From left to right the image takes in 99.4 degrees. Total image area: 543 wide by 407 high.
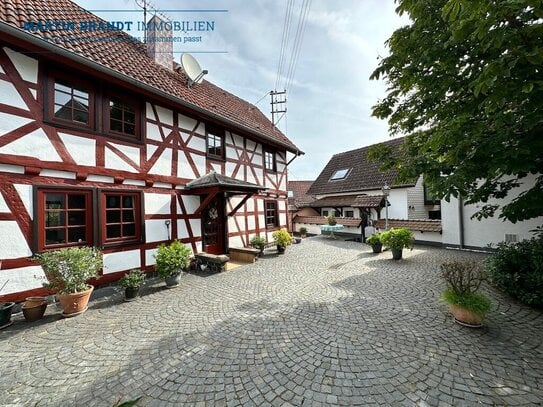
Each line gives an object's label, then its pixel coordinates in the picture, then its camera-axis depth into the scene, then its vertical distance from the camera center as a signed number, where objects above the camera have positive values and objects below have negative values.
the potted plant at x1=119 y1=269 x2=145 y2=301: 5.33 -1.63
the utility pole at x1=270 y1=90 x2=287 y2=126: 14.15 +6.78
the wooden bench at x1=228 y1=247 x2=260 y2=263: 8.76 -1.65
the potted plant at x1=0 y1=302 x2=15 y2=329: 4.16 -1.72
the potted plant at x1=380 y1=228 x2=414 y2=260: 8.43 -1.25
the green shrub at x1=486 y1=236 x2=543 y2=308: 4.47 -1.42
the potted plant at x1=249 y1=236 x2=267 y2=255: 9.73 -1.34
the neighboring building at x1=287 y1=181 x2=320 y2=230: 19.61 +0.96
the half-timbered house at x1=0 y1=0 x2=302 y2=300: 4.68 +1.72
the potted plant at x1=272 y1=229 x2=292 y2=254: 10.21 -1.30
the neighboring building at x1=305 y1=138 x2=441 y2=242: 13.84 +0.82
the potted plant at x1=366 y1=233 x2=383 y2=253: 9.84 -1.51
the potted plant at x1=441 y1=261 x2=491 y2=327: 3.70 -1.58
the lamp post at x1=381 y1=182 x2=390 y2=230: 10.23 +0.78
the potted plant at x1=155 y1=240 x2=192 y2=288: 6.01 -1.27
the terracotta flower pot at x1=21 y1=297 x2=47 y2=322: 4.41 -1.78
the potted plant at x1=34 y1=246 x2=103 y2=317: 4.51 -1.16
